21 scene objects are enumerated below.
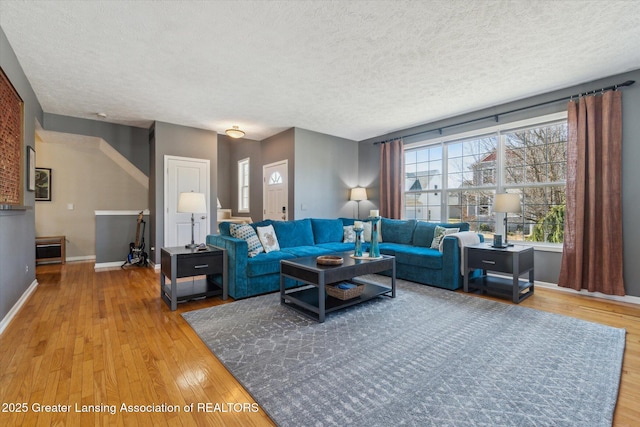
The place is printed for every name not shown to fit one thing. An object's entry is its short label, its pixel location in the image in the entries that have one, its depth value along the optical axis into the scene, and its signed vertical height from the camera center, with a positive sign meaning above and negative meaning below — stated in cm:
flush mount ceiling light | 531 +145
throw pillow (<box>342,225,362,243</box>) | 496 -37
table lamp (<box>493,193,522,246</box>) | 368 +13
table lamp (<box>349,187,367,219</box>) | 636 +41
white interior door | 536 +38
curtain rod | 343 +151
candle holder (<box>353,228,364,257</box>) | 348 -34
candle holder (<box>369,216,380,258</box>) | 347 -39
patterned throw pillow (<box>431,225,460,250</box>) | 432 -30
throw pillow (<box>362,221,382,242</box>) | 520 -34
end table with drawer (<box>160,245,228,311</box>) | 315 -64
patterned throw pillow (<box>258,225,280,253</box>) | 394 -36
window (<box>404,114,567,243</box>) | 412 +59
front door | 598 +46
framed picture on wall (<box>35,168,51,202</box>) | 580 +54
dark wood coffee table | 282 -66
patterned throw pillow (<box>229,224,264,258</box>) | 370 -30
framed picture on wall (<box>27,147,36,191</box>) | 359 +54
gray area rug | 156 -104
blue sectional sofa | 348 -53
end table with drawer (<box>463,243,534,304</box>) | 343 -64
